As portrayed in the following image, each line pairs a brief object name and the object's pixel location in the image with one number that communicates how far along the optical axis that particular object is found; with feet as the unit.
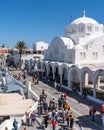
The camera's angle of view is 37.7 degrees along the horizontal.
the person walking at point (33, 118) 33.14
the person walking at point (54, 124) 30.47
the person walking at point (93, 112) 34.99
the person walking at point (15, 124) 29.65
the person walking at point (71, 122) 31.90
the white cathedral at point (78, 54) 56.08
